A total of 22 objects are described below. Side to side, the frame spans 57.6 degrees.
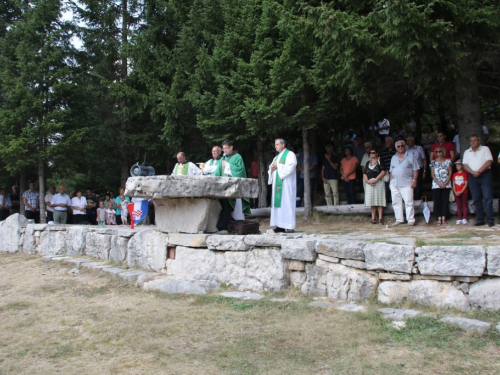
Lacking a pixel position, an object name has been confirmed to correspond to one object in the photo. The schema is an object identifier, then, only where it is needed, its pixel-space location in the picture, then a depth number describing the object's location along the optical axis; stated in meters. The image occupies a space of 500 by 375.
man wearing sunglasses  8.52
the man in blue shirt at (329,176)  10.70
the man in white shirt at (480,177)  7.58
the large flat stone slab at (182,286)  5.92
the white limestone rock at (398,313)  4.46
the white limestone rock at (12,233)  10.73
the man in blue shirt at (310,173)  11.16
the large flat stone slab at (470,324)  4.00
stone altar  6.16
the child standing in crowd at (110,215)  13.24
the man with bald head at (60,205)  12.66
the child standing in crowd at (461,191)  7.89
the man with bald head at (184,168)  9.12
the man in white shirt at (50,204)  13.32
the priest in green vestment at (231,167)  7.36
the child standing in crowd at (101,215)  13.41
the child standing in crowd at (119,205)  12.84
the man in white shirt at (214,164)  8.01
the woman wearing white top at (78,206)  12.73
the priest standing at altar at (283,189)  7.05
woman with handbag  8.93
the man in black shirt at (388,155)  9.82
